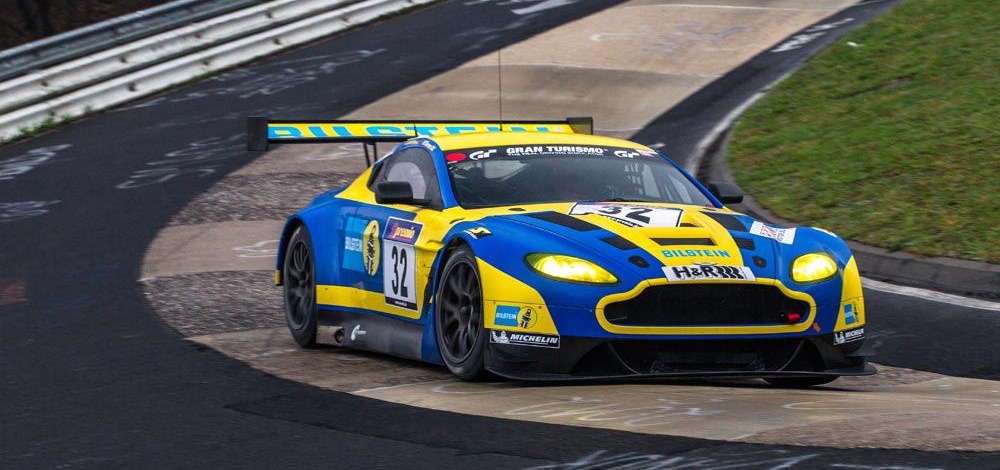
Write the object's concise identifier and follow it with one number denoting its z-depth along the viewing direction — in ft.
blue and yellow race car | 46.29
